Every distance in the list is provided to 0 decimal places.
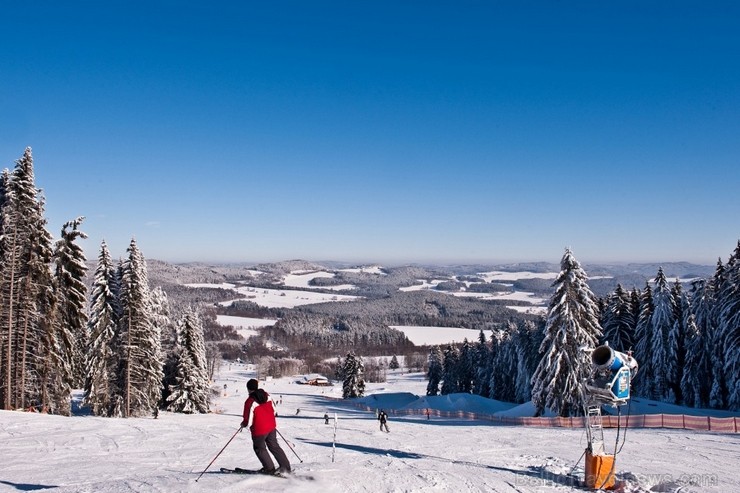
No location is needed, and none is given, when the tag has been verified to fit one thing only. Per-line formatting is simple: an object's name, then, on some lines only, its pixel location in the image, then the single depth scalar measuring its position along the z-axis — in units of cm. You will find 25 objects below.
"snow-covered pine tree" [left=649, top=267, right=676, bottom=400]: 4328
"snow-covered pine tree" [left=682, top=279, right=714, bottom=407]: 4034
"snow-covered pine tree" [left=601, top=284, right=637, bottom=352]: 4812
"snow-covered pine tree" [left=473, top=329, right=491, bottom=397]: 7075
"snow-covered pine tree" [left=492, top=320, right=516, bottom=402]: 6406
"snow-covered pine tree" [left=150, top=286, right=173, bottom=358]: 4091
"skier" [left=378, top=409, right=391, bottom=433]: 2383
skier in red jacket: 971
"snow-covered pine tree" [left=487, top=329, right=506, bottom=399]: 6669
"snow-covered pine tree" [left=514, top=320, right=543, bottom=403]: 5489
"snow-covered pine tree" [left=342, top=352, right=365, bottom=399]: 7669
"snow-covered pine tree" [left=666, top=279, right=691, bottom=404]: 4312
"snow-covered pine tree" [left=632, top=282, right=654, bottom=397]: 4538
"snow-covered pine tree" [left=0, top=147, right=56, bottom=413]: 2586
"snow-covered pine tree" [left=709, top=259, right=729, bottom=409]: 3669
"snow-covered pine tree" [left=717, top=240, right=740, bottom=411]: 3147
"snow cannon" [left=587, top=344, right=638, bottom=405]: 1056
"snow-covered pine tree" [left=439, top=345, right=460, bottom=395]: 7588
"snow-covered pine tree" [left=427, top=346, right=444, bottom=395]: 8275
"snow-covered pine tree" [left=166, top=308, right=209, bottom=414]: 4056
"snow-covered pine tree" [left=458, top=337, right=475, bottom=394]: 7494
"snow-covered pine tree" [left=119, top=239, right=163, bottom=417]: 3344
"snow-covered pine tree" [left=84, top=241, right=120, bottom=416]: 3303
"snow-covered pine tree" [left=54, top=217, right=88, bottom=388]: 2970
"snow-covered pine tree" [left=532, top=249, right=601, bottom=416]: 3241
